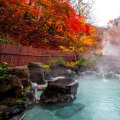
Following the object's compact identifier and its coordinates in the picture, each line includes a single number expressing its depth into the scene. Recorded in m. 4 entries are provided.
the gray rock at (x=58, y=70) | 8.08
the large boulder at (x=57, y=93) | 3.72
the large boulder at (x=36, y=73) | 5.86
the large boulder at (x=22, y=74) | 3.48
